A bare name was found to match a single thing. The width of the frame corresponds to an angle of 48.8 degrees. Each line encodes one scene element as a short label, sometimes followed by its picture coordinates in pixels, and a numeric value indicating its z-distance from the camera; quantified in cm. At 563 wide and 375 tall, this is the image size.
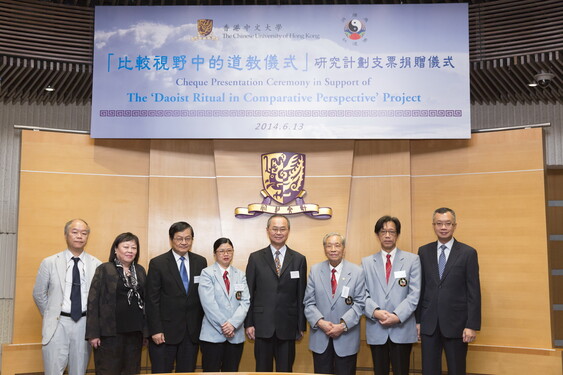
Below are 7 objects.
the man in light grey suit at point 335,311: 472
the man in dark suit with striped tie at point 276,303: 476
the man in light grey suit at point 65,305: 455
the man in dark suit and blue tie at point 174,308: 466
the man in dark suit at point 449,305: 465
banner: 568
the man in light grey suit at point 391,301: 473
